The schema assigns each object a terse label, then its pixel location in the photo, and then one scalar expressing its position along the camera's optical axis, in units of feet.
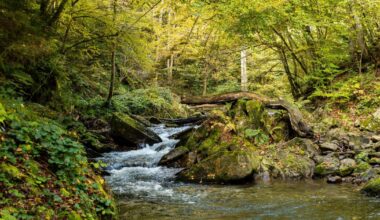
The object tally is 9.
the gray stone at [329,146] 32.99
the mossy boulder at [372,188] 22.77
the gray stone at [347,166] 28.91
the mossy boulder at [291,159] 30.04
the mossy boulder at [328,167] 29.71
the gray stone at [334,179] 27.71
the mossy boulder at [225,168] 28.66
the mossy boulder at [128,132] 41.14
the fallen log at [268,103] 36.19
